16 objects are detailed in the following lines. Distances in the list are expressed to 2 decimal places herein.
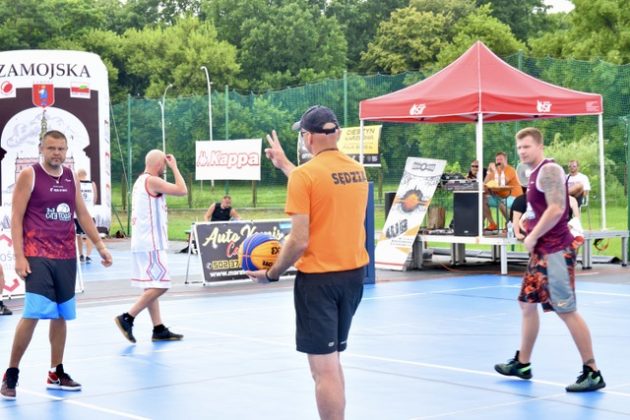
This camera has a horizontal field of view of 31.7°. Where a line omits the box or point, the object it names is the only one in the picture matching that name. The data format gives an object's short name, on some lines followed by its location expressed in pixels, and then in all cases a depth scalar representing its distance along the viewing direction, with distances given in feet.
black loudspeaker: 59.26
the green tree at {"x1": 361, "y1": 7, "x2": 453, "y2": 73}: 228.63
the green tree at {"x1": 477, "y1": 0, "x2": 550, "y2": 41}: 250.16
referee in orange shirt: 19.75
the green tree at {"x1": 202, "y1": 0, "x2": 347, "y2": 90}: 232.65
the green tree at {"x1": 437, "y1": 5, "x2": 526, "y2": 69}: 198.80
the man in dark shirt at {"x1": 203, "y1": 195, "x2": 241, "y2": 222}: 69.31
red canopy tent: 57.88
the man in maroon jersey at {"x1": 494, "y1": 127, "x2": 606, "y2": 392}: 26.78
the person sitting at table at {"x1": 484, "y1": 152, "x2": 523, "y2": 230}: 63.21
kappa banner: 84.74
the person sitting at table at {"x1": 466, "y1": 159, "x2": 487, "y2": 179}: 65.76
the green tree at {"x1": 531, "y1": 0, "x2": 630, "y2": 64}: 143.86
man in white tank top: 35.73
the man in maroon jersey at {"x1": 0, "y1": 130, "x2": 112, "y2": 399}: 27.07
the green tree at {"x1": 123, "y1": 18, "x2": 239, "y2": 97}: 217.97
